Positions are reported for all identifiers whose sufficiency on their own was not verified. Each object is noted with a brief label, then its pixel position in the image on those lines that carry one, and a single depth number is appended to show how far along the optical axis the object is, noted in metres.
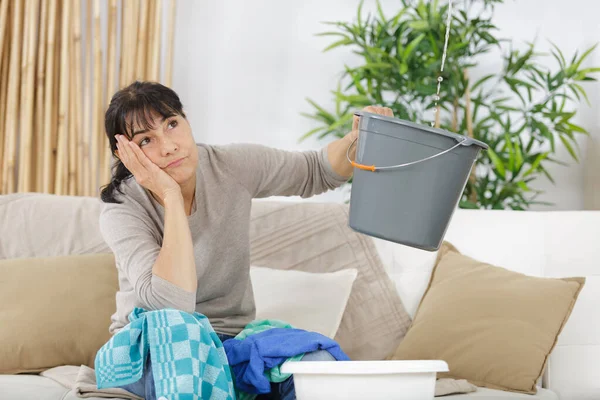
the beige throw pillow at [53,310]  4.34
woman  3.85
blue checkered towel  3.62
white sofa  4.45
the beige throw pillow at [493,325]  4.28
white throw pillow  4.52
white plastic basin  3.40
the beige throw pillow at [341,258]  4.57
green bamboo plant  5.53
